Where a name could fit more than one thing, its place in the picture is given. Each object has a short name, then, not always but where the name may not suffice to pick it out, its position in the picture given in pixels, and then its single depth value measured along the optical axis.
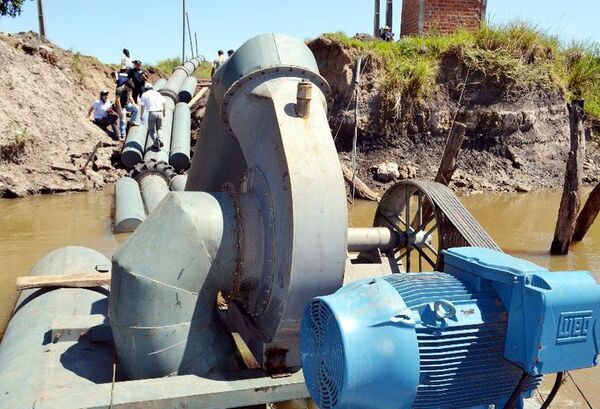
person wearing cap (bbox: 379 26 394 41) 18.38
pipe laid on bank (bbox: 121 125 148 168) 12.16
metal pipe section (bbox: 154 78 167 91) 15.90
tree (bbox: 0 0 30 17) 15.16
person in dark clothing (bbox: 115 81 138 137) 14.22
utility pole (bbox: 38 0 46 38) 22.23
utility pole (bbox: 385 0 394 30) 21.77
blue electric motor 2.23
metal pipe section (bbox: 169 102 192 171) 12.09
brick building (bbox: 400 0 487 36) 15.41
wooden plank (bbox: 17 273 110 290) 4.59
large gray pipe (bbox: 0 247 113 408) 3.12
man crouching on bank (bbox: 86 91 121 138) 15.22
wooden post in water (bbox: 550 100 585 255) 8.44
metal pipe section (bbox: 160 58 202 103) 15.10
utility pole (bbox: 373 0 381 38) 21.87
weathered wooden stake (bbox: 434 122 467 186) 8.62
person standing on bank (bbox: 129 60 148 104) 15.95
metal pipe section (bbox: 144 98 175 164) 11.88
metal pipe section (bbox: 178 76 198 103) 15.58
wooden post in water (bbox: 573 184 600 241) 8.81
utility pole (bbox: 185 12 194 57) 30.62
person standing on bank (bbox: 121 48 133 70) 16.98
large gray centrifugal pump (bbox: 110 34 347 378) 3.11
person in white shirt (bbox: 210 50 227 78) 18.59
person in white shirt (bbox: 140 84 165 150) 12.05
